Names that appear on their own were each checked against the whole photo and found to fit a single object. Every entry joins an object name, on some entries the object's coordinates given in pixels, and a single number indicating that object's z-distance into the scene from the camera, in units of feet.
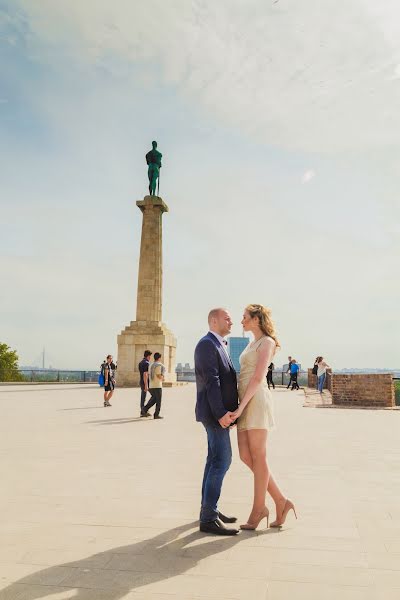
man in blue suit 14.40
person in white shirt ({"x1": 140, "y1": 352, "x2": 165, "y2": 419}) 40.57
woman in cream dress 14.62
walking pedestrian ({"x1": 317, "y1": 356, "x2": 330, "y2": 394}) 75.66
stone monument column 94.94
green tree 150.51
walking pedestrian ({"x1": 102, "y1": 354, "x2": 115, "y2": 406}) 49.60
